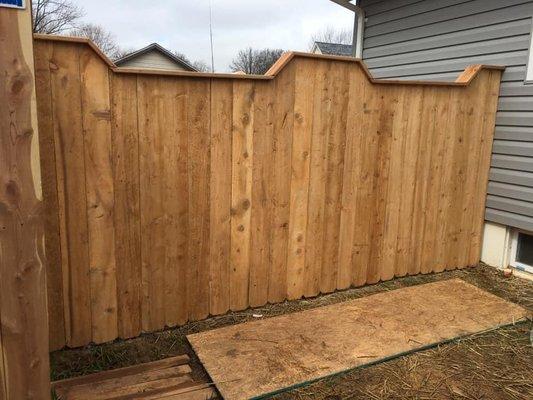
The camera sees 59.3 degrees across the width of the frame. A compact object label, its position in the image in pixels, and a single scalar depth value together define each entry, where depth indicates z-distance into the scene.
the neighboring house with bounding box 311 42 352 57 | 25.12
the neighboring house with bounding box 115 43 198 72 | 21.90
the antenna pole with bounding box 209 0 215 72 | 8.14
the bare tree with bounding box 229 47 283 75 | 33.97
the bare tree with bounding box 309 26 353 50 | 47.64
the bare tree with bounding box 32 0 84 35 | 26.31
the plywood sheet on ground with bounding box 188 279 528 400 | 2.65
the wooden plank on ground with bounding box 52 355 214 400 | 2.40
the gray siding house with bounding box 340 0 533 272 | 4.10
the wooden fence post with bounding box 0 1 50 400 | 1.70
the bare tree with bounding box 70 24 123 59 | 36.72
